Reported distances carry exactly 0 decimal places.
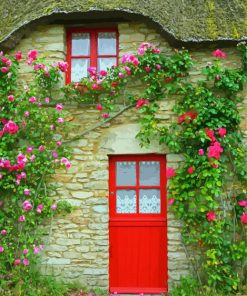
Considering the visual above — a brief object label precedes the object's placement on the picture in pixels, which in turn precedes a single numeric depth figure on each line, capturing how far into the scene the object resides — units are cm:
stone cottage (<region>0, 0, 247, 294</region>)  538
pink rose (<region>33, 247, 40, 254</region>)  518
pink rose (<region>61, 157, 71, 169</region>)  532
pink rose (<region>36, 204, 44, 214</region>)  525
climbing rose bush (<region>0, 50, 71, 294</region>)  527
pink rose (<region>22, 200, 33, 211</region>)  518
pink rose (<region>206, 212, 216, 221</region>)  505
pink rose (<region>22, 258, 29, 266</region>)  516
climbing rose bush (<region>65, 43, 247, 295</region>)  509
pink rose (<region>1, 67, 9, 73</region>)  546
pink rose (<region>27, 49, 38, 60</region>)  545
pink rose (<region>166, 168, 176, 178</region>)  524
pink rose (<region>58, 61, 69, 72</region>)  544
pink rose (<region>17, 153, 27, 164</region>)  520
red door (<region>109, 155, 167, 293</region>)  545
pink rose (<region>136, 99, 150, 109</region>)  539
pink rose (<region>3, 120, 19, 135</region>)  529
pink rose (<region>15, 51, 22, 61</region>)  548
